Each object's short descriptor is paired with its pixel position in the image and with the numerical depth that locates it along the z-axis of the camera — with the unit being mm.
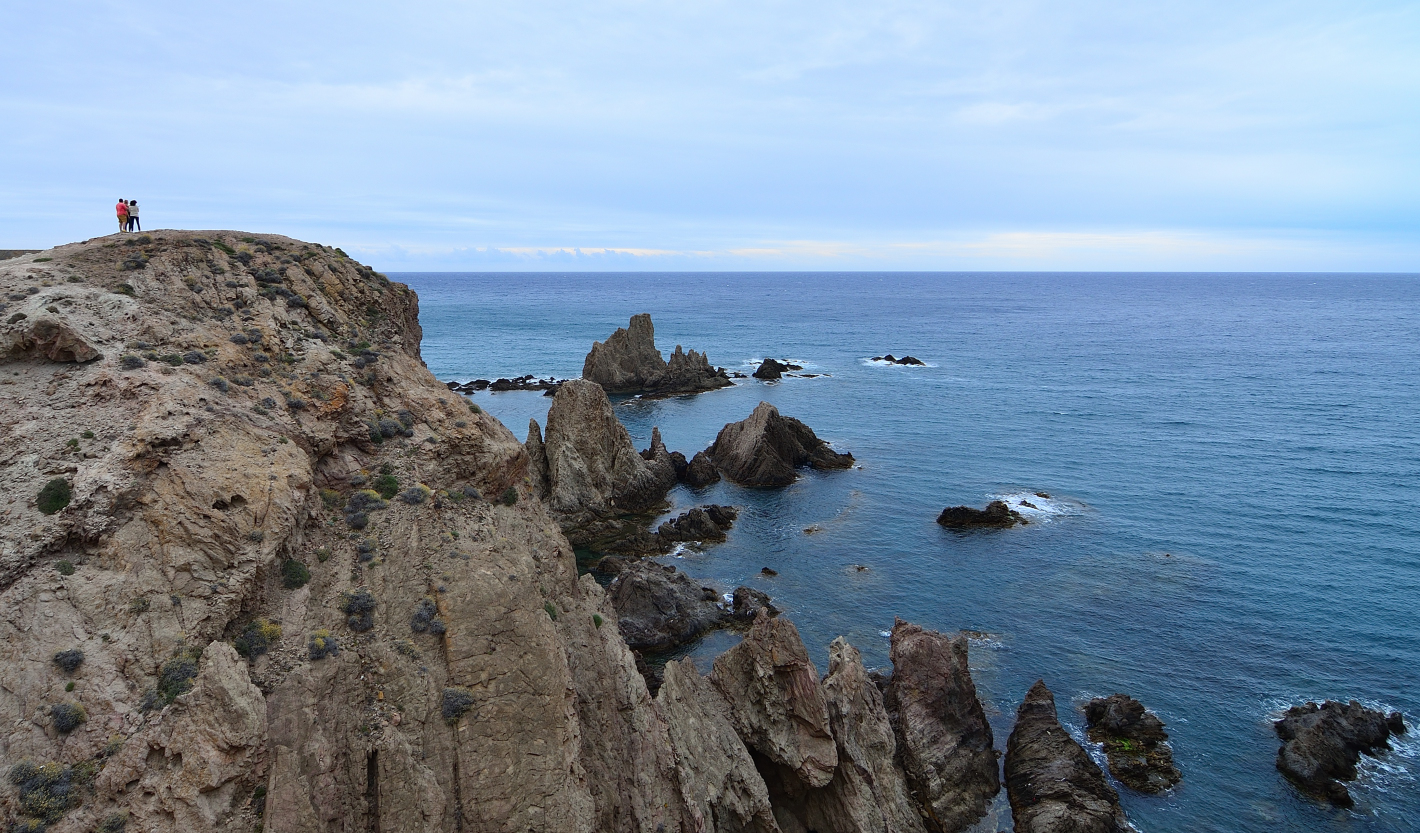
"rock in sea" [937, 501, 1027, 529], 58094
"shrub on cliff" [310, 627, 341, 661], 19328
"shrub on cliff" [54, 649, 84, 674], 16156
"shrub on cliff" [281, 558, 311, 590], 20562
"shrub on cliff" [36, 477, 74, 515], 18250
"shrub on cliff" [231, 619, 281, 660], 18672
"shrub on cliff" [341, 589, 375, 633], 20438
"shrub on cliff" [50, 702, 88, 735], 15555
